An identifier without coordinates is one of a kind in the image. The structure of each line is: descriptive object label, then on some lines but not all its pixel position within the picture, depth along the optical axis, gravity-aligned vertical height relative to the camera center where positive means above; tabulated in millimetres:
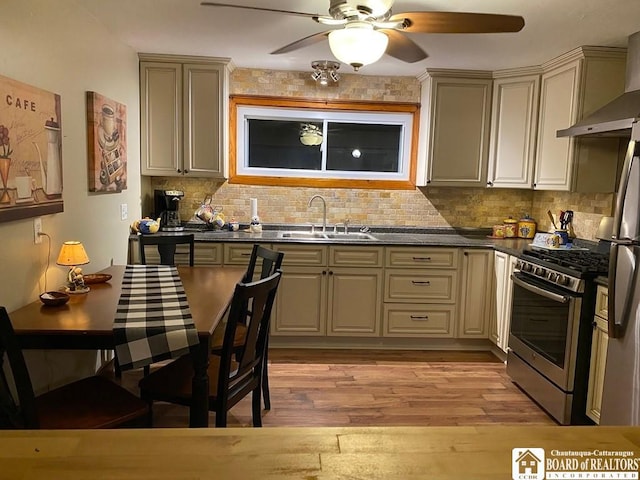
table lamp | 2328 -352
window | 4285 +453
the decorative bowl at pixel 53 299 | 2110 -488
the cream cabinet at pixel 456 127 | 3984 +591
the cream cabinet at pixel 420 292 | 3795 -745
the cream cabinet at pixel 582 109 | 3301 +655
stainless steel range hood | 2734 +545
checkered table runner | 1733 -508
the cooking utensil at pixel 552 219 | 3988 -152
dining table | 1785 -523
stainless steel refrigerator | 2268 -457
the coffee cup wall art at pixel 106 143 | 2902 +291
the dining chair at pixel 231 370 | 1946 -817
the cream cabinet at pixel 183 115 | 3826 +600
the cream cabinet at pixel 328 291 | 3744 -750
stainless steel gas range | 2642 -736
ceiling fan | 2034 +759
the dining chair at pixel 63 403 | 1510 -820
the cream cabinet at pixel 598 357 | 2521 -814
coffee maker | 4023 -147
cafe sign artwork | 2014 +159
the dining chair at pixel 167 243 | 3207 -355
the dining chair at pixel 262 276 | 2607 -532
